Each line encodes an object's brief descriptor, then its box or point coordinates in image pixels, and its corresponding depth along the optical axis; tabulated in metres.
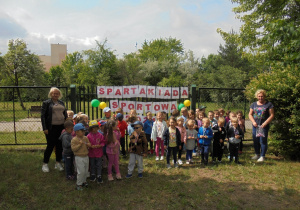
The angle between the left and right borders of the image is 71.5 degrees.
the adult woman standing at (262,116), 5.30
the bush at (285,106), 5.05
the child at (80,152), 3.91
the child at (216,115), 6.21
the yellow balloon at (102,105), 6.09
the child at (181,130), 5.35
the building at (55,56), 78.12
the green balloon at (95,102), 5.99
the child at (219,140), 5.32
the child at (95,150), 4.11
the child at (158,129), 5.41
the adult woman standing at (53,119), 4.58
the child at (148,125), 5.96
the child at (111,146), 4.27
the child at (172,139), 5.00
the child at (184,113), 6.04
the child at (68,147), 4.20
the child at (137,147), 4.48
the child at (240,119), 5.90
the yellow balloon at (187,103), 6.38
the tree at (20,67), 16.83
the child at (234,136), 5.21
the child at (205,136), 5.08
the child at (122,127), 5.49
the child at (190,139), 5.29
